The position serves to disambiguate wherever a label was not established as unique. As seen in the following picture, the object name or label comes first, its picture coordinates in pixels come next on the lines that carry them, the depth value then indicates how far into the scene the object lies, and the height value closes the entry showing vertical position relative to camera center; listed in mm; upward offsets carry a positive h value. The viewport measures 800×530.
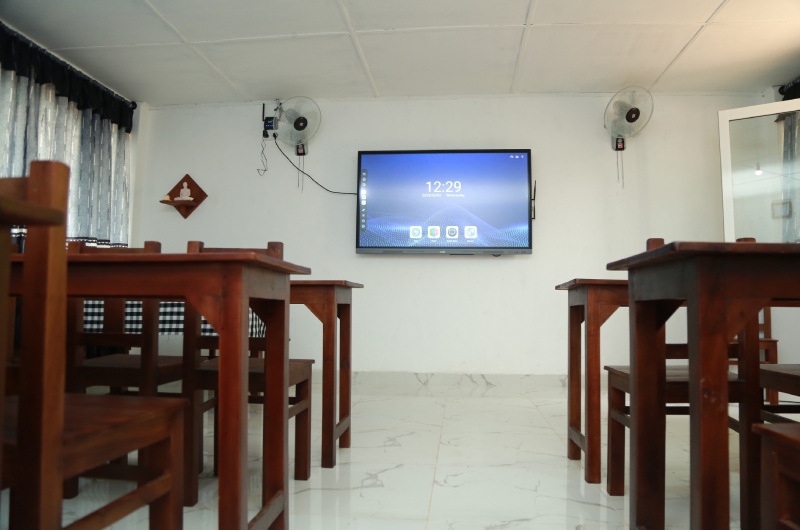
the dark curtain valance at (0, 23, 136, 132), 3248 +1409
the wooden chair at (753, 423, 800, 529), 903 -317
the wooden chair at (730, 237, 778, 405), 3250 -344
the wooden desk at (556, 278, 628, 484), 2145 -161
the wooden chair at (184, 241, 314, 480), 1922 -335
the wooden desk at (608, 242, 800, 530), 1114 -35
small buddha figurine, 4438 +763
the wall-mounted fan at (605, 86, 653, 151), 4121 +1386
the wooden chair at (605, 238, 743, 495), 1893 -447
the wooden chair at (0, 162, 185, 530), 812 -209
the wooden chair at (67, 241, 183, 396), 1849 -291
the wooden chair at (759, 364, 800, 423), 1687 -288
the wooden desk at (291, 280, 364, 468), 2342 -161
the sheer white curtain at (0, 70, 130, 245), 3287 +935
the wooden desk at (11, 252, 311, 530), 1260 -13
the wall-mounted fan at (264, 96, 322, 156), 4355 +1350
